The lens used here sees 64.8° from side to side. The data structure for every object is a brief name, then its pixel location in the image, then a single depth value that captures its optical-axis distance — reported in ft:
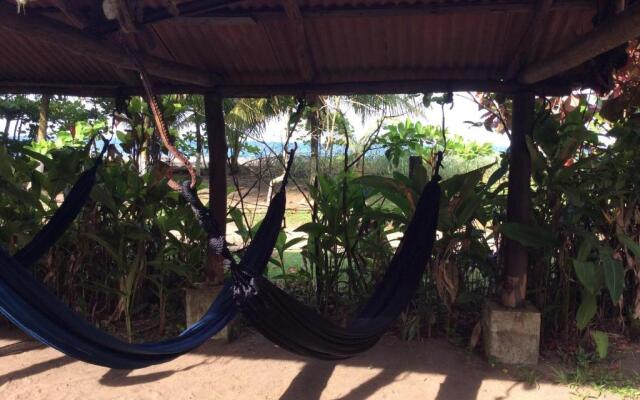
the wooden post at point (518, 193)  7.80
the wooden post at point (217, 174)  8.74
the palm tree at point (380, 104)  34.04
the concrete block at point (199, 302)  8.71
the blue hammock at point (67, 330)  4.59
